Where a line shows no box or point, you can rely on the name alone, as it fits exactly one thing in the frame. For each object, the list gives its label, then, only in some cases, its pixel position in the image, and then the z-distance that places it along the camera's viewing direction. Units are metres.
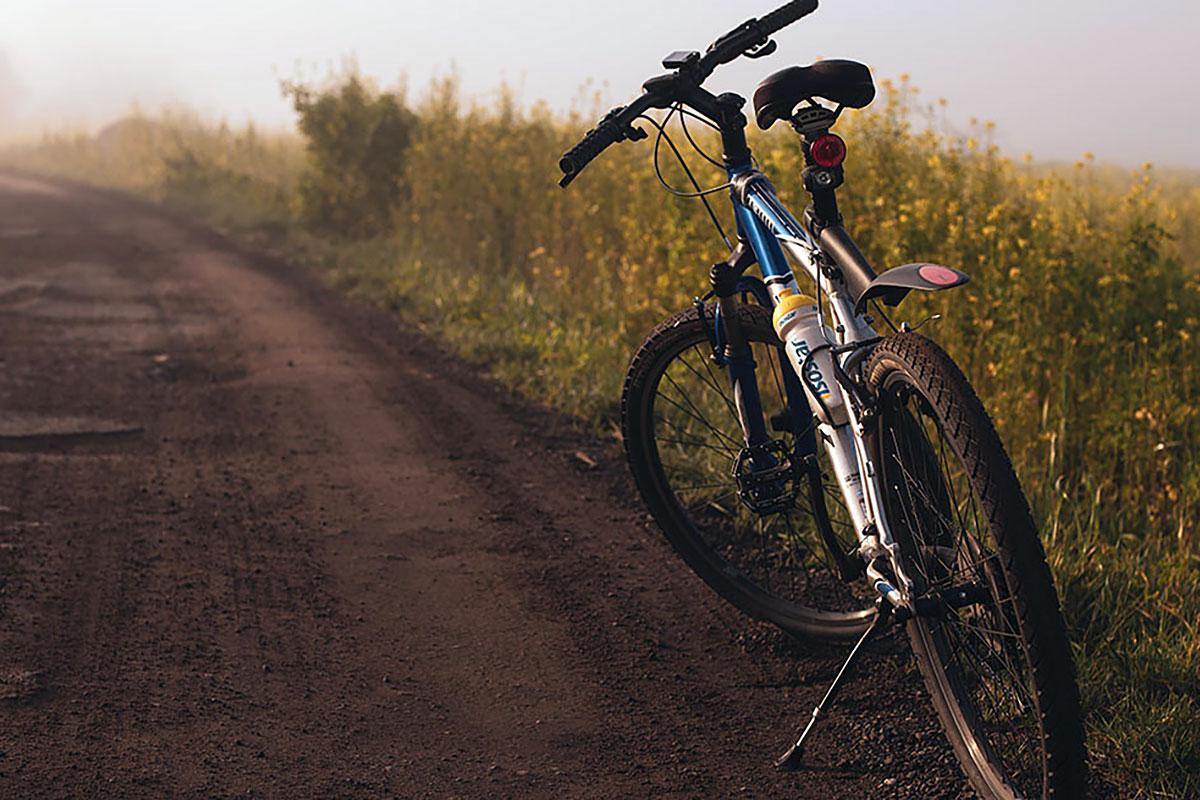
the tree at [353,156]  15.29
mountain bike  2.50
